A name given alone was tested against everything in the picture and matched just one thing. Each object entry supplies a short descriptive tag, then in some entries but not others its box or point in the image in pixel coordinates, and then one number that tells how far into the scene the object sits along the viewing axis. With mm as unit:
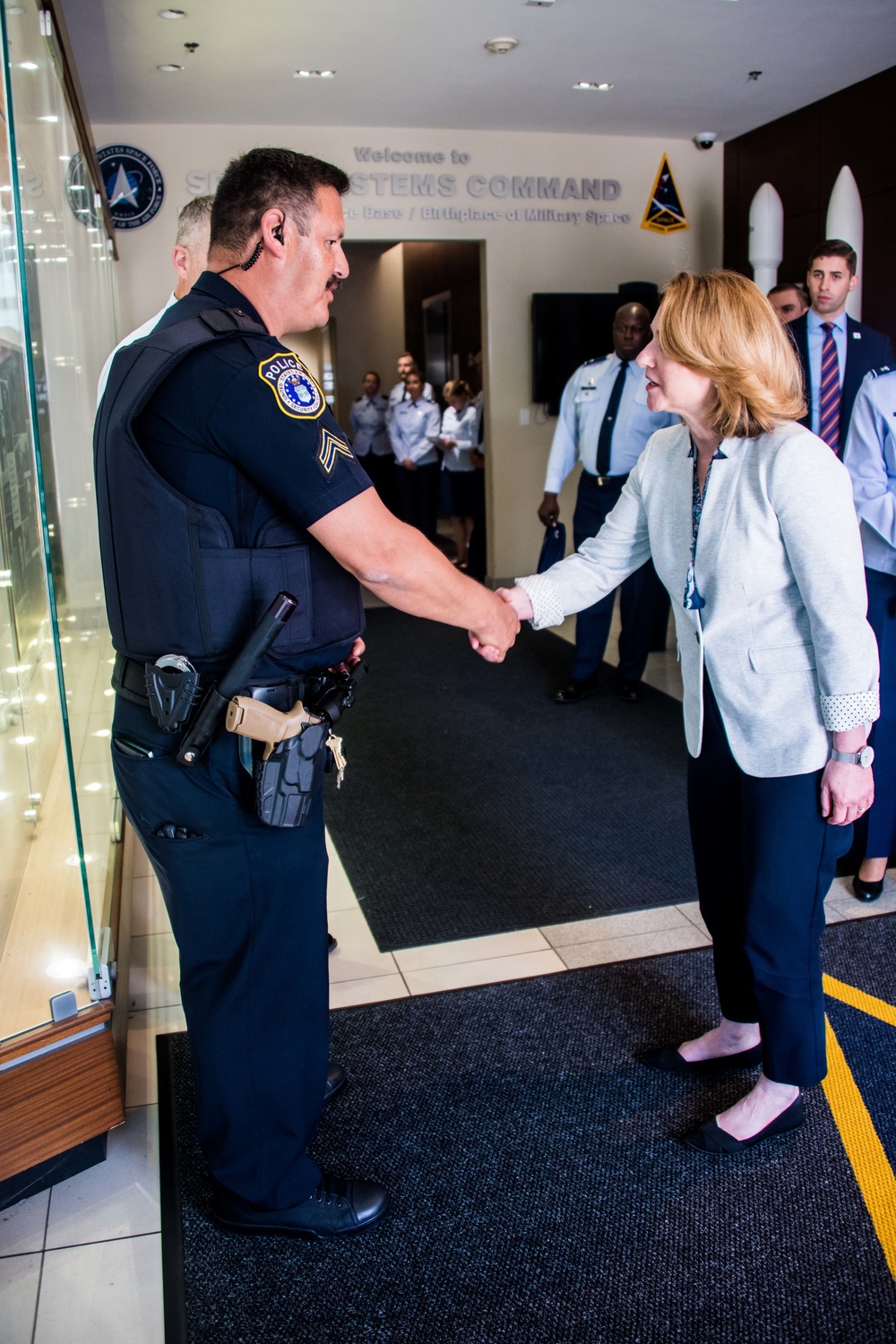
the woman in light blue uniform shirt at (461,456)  8484
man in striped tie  3348
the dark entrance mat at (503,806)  3012
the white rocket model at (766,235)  6633
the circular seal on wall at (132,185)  7168
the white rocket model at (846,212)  5824
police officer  1464
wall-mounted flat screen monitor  8008
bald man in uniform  4918
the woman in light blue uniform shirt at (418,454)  8828
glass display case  1859
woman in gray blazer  1684
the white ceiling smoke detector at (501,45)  5668
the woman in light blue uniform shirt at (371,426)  9844
